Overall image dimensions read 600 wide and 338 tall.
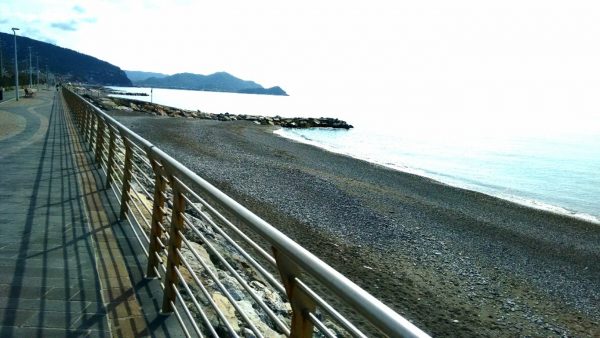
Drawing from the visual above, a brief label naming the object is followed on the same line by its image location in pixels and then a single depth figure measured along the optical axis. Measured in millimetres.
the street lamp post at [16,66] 39244
